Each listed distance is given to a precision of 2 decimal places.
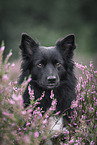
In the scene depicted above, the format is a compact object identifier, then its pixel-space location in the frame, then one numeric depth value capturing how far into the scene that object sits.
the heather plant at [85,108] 5.92
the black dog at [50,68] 7.76
